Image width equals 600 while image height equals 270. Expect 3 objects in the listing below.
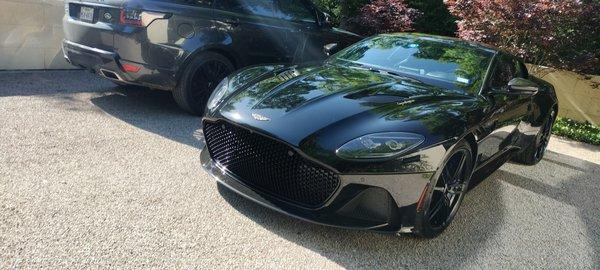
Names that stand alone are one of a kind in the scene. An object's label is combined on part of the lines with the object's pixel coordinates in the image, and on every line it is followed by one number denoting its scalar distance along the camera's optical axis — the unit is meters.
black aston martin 2.83
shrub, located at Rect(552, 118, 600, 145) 7.29
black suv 4.87
